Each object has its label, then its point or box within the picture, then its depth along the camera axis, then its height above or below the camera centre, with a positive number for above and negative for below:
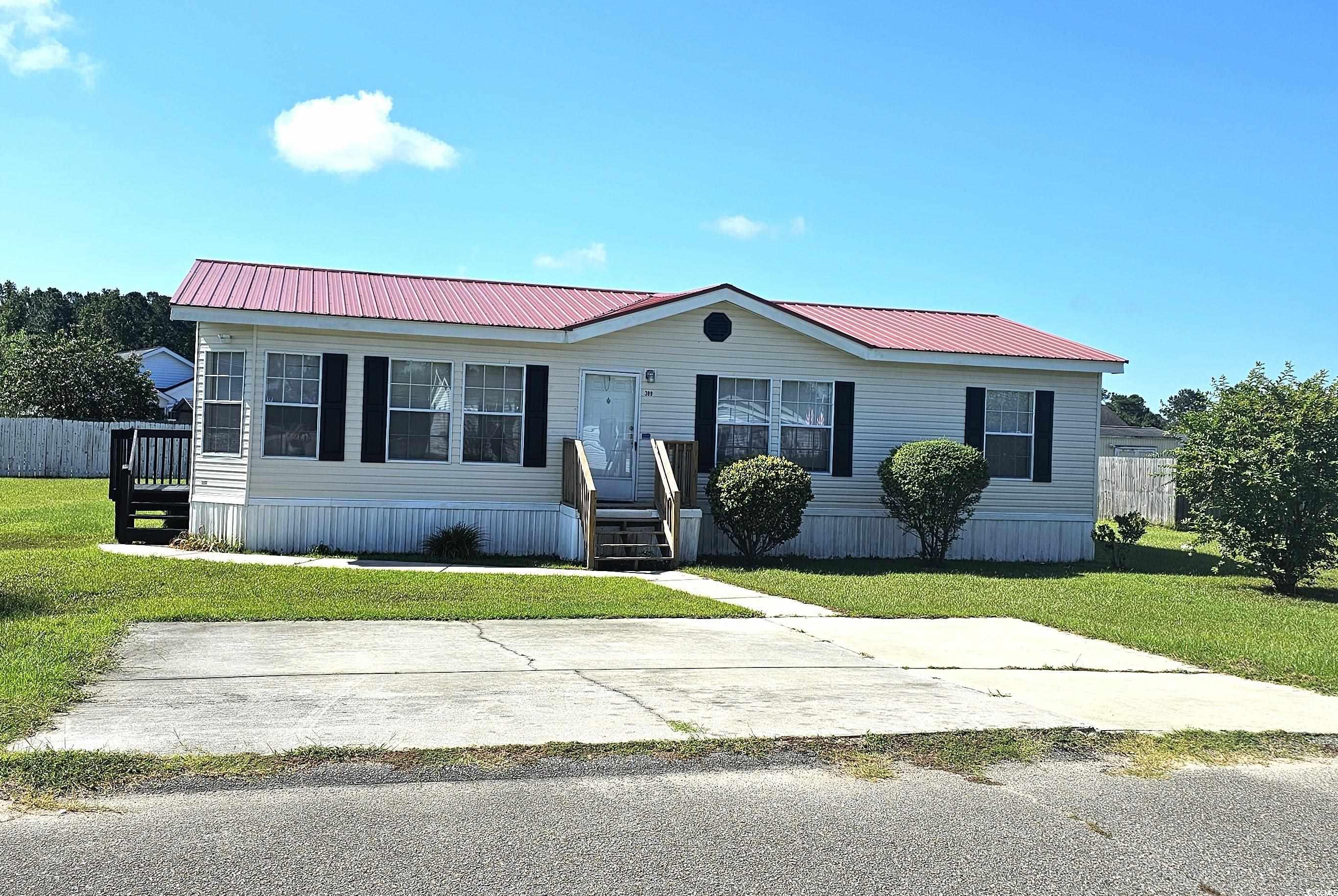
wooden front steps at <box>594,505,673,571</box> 14.51 -0.84
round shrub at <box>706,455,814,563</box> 15.03 -0.25
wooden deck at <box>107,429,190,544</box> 15.41 -0.45
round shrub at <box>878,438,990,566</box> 15.63 +0.02
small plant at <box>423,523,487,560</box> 15.02 -0.99
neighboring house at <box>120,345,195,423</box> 48.12 +4.02
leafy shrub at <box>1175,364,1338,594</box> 13.65 +0.27
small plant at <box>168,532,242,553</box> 14.97 -1.08
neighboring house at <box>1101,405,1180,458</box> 48.84 +2.23
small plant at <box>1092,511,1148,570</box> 16.58 -0.63
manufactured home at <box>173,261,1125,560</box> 15.01 +0.98
